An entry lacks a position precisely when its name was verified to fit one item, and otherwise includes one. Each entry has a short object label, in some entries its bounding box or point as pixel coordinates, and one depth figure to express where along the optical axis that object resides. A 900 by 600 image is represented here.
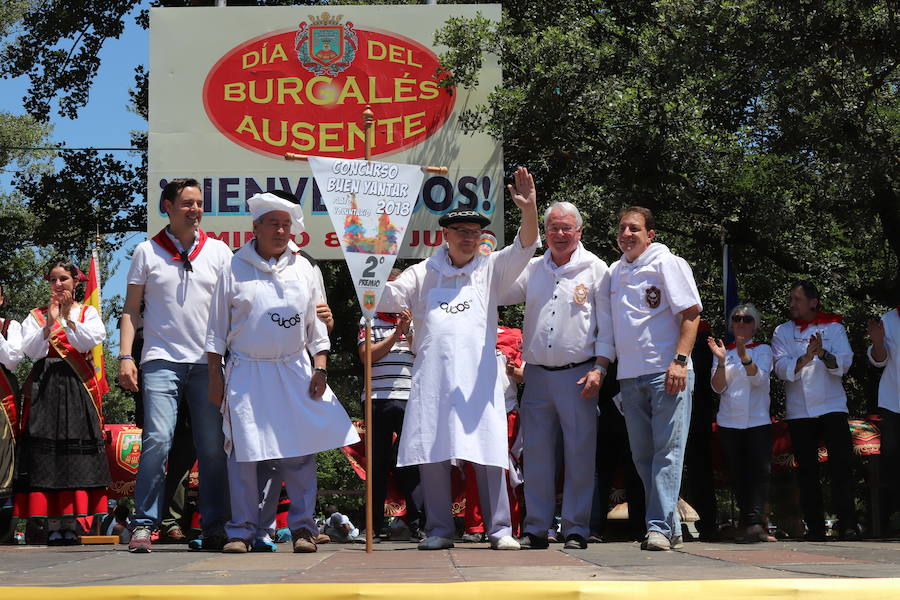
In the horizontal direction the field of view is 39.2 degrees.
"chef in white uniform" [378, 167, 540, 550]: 6.73
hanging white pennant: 6.76
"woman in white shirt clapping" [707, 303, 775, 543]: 8.68
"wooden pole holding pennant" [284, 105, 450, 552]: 6.53
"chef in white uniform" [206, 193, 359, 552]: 6.68
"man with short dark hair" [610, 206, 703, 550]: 6.86
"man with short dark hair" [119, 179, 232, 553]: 6.91
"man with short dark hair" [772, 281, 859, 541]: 8.84
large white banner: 11.35
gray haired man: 6.89
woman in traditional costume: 8.31
